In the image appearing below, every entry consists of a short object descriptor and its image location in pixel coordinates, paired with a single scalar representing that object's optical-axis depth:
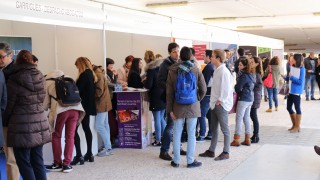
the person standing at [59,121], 4.76
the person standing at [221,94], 5.14
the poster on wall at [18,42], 6.69
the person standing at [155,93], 5.93
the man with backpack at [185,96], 4.72
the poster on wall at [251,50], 13.09
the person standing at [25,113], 3.51
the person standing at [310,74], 12.90
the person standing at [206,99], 6.32
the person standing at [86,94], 5.12
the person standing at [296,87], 6.90
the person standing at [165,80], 5.23
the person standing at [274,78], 10.30
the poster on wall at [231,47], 10.82
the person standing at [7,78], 3.59
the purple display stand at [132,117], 6.07
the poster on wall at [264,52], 14.24
